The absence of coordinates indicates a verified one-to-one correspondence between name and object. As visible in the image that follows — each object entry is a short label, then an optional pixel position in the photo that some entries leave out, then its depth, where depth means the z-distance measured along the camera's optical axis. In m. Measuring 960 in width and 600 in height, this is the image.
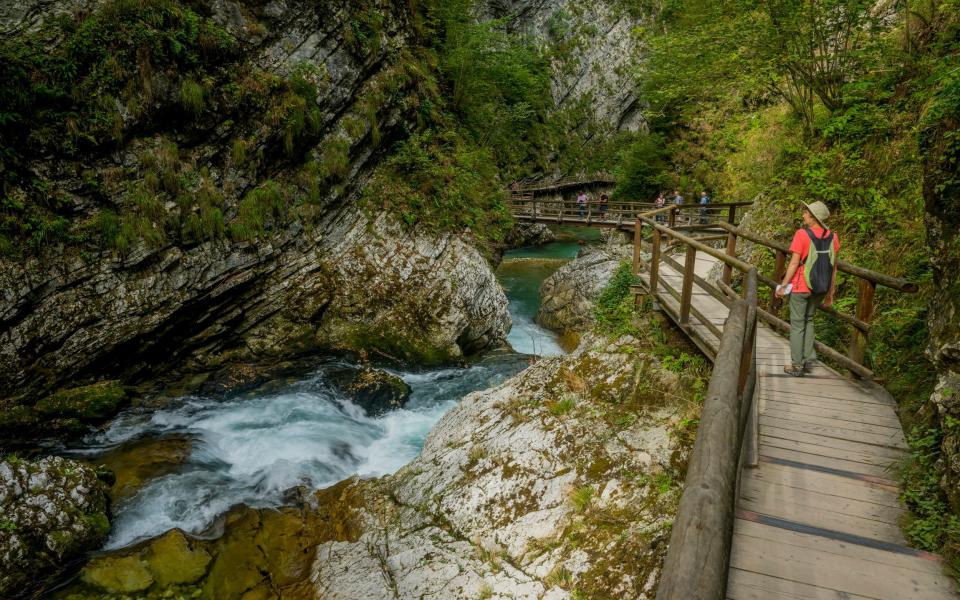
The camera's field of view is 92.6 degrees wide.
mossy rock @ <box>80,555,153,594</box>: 5.57
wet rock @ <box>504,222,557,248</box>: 29.16
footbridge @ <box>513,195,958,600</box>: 1.77
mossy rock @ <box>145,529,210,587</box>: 5.74
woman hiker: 4.66
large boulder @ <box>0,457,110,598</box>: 5.64
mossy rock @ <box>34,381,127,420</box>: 8.72
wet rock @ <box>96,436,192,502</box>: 7.36
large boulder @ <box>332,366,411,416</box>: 10.14
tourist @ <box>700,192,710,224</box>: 20.85
